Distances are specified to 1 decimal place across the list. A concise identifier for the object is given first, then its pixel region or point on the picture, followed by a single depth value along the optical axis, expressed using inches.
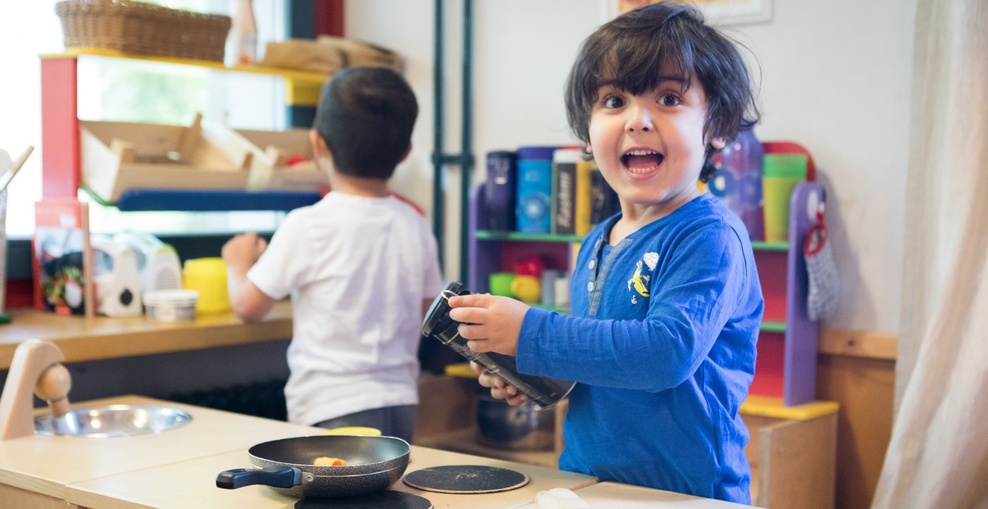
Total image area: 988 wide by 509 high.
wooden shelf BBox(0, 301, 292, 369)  88.1
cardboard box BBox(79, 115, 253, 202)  103.3
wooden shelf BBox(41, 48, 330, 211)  104.5
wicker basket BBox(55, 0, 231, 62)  103.9
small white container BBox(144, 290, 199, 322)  100.3
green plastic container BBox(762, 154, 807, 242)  102.0
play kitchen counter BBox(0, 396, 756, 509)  52.5
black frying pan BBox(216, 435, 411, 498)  48.6
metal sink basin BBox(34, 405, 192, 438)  73.0
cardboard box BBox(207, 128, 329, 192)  114.7
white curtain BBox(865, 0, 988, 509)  88.9
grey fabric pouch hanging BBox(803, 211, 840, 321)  98.9
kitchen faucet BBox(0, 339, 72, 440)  67.6
